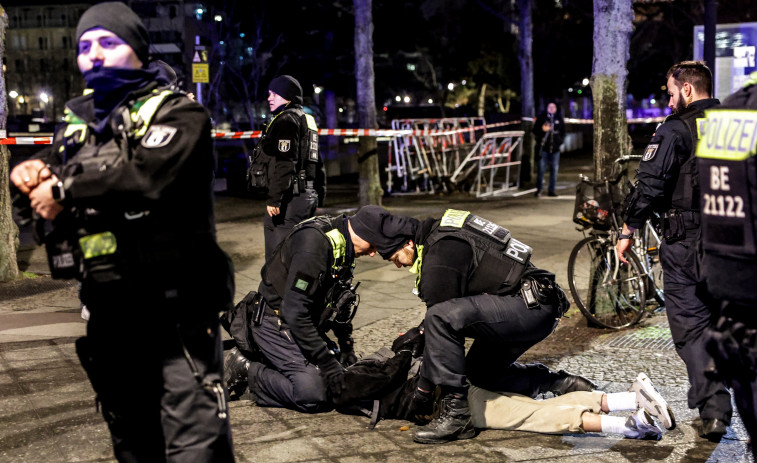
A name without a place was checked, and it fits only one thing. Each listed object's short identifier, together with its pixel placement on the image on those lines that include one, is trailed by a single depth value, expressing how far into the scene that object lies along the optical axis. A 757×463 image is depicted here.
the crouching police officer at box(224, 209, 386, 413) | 4.79
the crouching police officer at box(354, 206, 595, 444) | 4.52
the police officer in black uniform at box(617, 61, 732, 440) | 4.54
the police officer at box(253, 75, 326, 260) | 7.20
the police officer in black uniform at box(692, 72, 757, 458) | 2.90
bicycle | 6.89
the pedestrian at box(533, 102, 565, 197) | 15.68
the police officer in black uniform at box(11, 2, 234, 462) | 2.76
